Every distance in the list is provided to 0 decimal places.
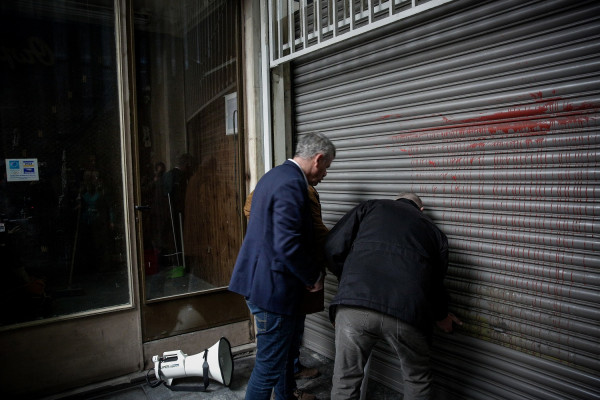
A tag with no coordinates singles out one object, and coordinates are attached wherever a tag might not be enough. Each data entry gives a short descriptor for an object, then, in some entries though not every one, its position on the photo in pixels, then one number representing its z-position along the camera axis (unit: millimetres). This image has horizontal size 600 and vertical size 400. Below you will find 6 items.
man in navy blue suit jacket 2492
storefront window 3338
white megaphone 3453
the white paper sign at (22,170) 3324
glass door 3893
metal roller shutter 2316
